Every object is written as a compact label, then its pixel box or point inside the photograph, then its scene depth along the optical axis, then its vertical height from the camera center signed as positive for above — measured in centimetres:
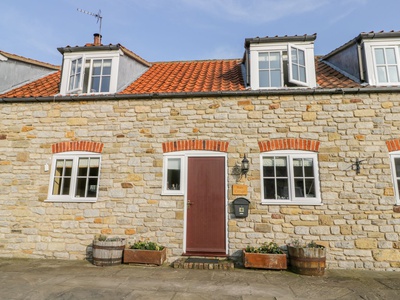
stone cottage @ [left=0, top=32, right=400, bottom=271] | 592 +86
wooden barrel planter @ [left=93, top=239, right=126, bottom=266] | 569 -128
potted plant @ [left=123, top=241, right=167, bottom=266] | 569 -130
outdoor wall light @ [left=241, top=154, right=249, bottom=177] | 609 +76
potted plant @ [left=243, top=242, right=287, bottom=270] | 539 -130
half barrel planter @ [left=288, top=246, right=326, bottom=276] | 513 -125
